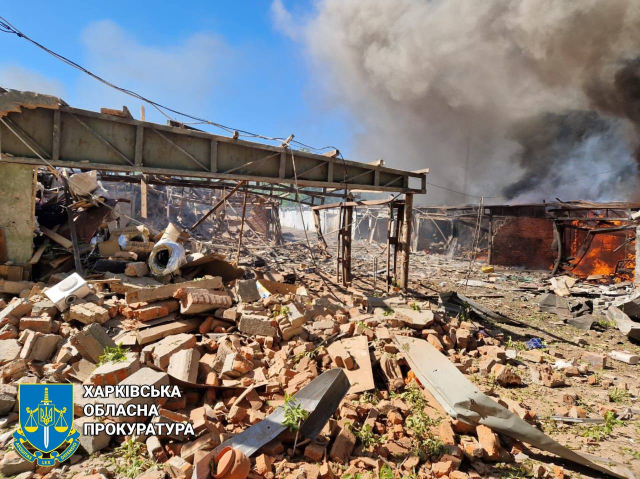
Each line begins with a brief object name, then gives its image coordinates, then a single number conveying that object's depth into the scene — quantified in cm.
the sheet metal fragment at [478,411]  328
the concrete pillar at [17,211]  621
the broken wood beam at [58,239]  720
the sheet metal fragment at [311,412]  296
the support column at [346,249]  1043
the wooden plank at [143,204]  1305
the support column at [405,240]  1002
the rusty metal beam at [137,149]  594
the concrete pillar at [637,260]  1129
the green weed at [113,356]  380
